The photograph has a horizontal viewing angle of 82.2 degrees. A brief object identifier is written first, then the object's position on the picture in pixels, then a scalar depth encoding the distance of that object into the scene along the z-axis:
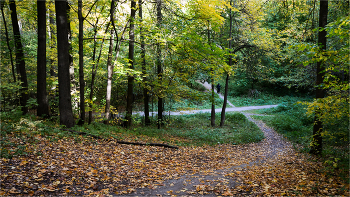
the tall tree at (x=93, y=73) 10.61
